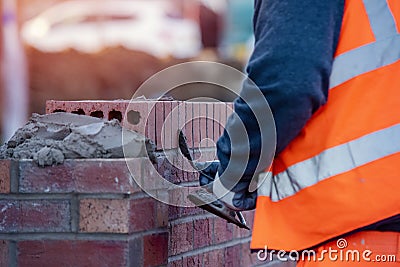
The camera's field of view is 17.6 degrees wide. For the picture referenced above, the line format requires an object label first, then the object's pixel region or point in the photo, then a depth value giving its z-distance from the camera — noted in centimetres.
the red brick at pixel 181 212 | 404
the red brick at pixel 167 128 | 403
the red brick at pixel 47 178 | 352
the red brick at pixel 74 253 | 349
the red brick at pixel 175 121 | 410
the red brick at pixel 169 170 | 386
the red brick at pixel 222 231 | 451
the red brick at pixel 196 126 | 436
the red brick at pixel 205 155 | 443
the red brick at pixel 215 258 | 438
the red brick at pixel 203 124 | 446
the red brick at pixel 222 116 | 477
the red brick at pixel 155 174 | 362
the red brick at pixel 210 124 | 458
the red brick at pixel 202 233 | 429
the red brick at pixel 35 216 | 353
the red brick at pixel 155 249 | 364
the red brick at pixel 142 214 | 352
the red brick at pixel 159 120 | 397
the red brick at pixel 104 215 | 349
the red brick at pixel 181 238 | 404
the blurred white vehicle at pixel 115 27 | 1820
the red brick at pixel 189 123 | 425
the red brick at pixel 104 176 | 349
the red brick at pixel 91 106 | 398
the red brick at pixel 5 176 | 356
